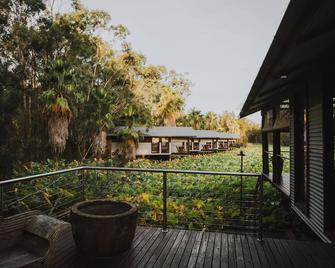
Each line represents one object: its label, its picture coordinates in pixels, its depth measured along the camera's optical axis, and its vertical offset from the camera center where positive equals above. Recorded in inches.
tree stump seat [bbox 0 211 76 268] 93.6 -39.4
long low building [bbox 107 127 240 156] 1052.5 -5.8
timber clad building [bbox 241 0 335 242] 89.4 +35.0
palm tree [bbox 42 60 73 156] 611.8 +84.2
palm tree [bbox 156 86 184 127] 1419.8 +193.4
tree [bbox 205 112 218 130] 2400.3 +184.1
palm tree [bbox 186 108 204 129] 2068.2 +167.2
